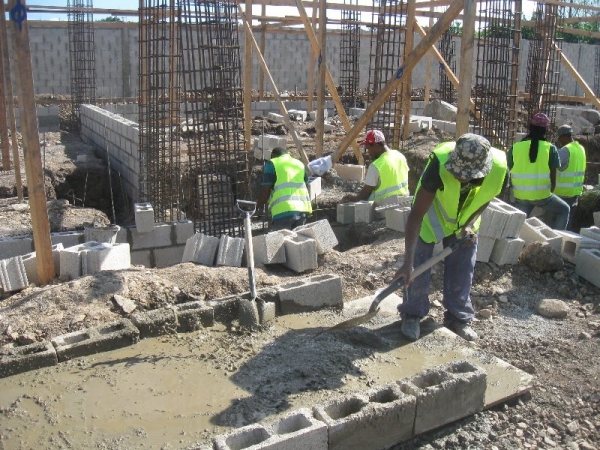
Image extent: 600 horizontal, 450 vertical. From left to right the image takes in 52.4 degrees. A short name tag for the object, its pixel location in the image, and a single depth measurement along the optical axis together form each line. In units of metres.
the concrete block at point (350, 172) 9.63
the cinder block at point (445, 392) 3.15
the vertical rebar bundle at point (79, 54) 15.49
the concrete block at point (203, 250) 5.59
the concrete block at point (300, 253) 5.47
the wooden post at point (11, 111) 7.97
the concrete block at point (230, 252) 5.55
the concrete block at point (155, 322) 4.04
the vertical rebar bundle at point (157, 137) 8.35
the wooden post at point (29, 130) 4.43
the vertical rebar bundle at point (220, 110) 7.07
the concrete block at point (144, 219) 6.60
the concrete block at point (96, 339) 3.74
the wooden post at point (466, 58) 5.61
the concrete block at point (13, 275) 5.00
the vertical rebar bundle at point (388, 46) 10.43
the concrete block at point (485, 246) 5.45
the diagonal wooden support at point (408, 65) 5.91
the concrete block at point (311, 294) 4.40
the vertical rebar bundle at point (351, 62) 16.74
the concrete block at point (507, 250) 5.41
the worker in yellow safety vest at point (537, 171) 6.58
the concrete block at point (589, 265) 5.33
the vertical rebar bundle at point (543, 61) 11.71
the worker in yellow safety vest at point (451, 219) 3.58
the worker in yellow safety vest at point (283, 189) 6.31
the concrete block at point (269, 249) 5.40
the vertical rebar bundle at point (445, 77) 16.69
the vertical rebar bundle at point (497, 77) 9.52
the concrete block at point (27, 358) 3.55
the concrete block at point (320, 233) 5.75
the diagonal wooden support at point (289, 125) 8.78
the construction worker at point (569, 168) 7.30
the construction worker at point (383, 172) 6.39
